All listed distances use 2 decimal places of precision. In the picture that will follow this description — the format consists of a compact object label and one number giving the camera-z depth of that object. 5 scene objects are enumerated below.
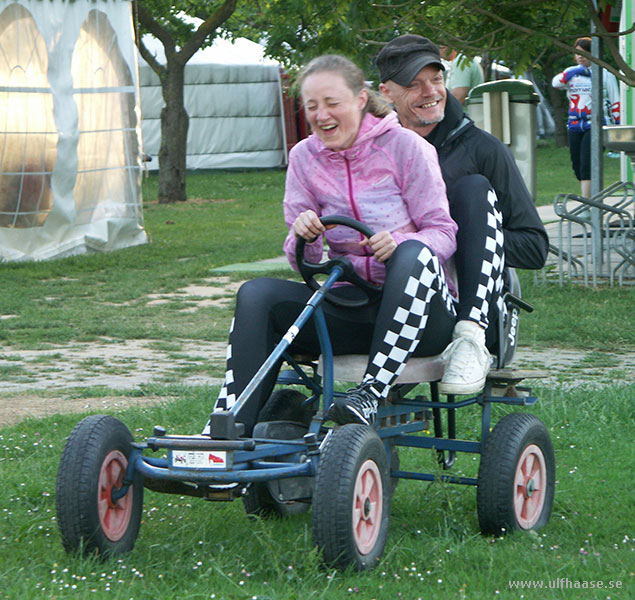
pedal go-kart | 6.22
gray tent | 56.09
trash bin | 21.03
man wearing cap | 7.39
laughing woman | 6.91
